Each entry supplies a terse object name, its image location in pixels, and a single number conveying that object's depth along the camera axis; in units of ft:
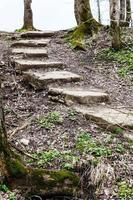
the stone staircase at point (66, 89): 20.85
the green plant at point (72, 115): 20.62
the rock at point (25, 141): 18.23
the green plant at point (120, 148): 17.87
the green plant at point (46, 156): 16.79
